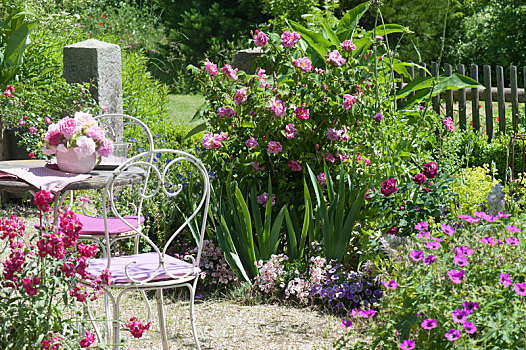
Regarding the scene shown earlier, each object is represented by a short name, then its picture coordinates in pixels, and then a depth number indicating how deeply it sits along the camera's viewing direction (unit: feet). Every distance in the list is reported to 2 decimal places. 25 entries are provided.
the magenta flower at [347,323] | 13.80
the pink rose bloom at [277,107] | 22.79
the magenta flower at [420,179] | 19.60
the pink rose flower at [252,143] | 23.20
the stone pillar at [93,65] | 32.57
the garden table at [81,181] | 16.38
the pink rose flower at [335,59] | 23.09
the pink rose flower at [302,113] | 22.65
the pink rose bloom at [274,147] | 22.98
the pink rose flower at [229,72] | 24.27
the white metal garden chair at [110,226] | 19.15
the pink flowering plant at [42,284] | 12.30
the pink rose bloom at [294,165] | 23.41
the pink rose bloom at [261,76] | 24.03
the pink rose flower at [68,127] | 17.01
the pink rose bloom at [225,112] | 23.81
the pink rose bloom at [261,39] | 23.28
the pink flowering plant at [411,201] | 19.88
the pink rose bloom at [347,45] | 23.80
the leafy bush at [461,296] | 11.93
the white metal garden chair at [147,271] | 15.02
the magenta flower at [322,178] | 23.20
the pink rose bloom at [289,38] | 23.34
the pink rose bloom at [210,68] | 24.48
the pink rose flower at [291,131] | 22.88
